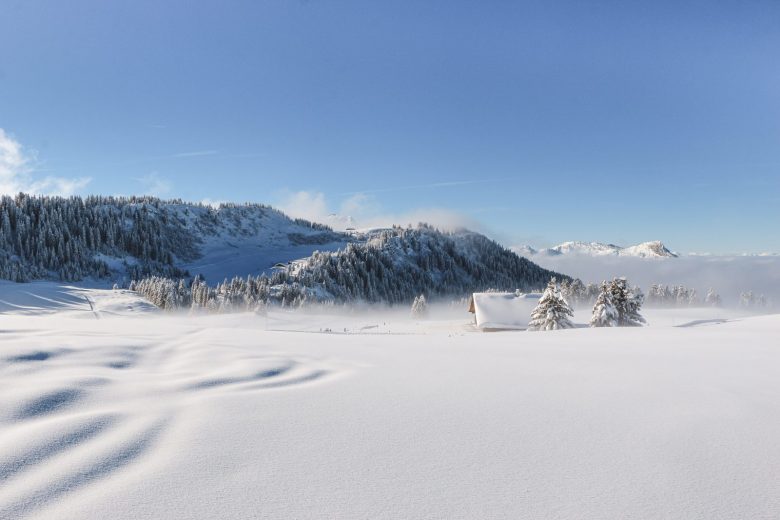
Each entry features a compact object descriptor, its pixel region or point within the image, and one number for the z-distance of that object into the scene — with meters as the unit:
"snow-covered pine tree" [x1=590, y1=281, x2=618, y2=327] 36.47
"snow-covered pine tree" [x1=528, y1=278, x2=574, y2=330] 36.34
